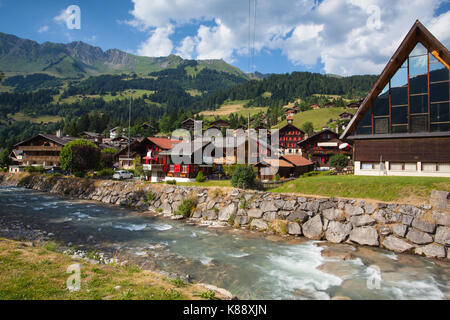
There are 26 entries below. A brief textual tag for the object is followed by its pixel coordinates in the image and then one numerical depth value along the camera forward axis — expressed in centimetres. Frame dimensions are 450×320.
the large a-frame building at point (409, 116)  2350
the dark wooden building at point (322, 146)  6775
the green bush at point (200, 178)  3634
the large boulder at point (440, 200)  1684
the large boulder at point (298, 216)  2105
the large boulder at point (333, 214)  1986
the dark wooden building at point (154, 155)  4146
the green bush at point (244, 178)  2755
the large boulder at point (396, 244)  1662
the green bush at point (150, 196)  3241
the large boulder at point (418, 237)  1636
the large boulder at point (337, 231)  1894
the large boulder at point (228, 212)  2499
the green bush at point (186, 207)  2756
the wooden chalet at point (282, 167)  3822
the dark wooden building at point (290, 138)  8944
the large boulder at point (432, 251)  1569
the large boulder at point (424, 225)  1641
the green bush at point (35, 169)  5650
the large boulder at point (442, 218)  1624
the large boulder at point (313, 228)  1995
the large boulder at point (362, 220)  1850
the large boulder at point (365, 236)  1789
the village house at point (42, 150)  6309
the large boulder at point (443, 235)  1590
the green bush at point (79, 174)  4755
